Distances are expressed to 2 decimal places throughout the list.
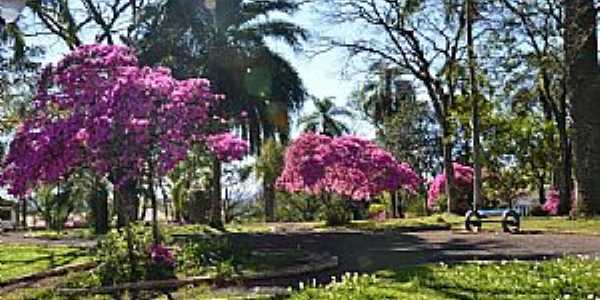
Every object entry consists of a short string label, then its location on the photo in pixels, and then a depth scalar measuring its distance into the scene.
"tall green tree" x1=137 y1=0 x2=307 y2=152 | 25.98
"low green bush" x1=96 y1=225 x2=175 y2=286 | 11.88
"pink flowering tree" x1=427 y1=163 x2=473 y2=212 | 35.09
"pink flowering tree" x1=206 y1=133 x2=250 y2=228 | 14.37
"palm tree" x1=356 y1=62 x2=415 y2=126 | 37.42
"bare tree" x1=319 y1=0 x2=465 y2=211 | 29.61
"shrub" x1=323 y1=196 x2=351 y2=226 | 28.67
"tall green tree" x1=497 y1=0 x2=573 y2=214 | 23.92
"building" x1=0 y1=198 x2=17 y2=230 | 40.56
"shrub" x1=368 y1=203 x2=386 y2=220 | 40.89
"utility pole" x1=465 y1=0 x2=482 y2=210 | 25.02
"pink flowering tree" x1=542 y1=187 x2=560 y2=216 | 30.90
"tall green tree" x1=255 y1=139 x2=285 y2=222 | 40.87
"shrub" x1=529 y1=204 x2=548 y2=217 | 32.27
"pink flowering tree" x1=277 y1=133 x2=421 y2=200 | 28.95
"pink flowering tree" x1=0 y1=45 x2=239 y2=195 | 12.13
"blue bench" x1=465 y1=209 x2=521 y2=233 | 20.70
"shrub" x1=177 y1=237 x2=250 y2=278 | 12.34
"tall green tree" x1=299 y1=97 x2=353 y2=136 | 49.91
